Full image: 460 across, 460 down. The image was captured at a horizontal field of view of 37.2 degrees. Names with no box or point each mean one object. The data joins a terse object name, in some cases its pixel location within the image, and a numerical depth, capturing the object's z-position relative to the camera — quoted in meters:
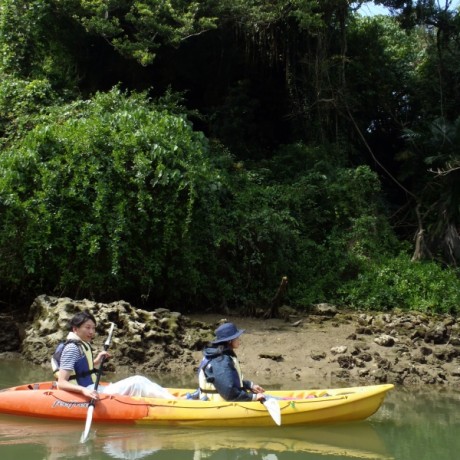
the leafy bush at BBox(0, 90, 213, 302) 10.81
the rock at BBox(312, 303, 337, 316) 12.06
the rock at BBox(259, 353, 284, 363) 9.81
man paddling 6.66
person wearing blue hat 6.51
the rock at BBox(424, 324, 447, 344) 10.36
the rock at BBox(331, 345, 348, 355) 9.85
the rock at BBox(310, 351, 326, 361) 9.81
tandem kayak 6.64
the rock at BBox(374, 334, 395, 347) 10.16
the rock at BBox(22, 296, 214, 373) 9.57
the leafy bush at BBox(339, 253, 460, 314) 12.34
